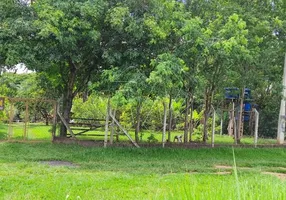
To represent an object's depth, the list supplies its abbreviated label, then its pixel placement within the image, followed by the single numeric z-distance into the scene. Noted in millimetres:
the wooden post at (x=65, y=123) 11641
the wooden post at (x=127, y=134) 11016
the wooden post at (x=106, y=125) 10990
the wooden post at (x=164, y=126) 11184
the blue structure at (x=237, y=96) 14008
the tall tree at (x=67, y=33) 9945
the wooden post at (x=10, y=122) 11039
